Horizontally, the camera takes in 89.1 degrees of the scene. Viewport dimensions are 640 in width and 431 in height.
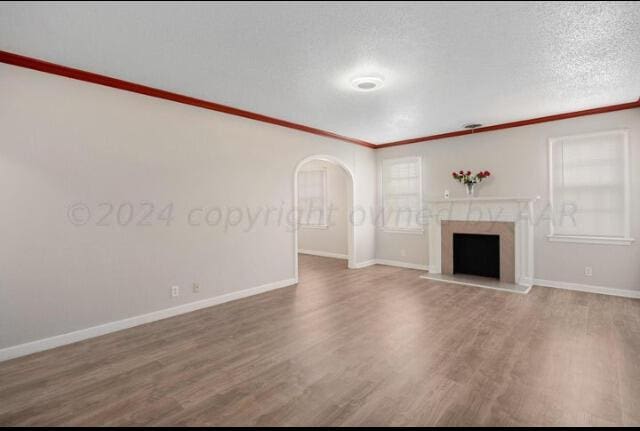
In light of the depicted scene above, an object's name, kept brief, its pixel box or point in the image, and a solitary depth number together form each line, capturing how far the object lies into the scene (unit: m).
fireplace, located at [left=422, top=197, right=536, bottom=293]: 5.18
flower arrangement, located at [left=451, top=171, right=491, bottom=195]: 5.67
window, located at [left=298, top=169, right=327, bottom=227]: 8.60
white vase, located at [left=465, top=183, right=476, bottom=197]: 5.79
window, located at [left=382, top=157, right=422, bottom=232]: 6.63
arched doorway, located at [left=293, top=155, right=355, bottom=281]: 6.39
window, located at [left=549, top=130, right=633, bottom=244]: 4.55
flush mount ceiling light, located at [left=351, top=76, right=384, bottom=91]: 3.36
